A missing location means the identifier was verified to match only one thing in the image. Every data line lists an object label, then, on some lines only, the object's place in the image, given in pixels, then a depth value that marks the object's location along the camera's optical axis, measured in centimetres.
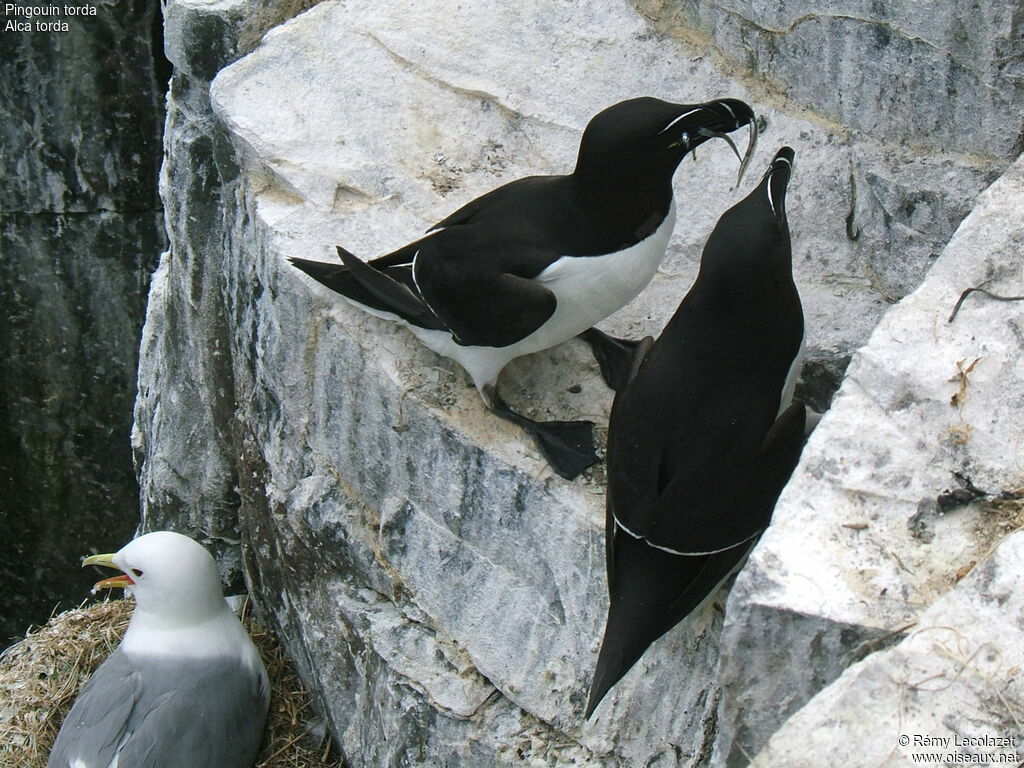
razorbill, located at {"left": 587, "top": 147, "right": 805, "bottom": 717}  255
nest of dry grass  395
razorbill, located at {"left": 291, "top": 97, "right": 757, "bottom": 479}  289
